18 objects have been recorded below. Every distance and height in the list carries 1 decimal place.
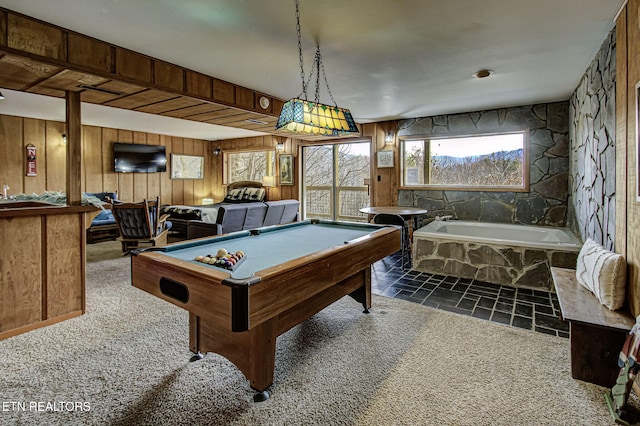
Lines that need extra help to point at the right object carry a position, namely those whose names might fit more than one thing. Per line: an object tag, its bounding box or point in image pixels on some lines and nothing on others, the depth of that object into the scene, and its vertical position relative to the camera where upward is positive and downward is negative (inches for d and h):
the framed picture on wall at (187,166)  354.2 +47.9
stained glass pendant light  103.7 +29.8
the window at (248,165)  347.9 +48.8
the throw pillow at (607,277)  80.8 -18.8
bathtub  144.7 -23.7
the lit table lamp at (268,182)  336.1 +27.3
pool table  58.0 -15.2
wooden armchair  191.5 -7.9
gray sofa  215.2 -7.4
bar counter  101.7 -18.8
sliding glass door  290.7 +25.8
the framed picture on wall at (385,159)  254.1 +38.6
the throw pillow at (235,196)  343.3 +13.0
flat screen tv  301.6 +50.1
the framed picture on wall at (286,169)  317.4 +38.8
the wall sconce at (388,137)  253.9 +55.1
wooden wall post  115.3 +22.4
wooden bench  74.2 -31.5
